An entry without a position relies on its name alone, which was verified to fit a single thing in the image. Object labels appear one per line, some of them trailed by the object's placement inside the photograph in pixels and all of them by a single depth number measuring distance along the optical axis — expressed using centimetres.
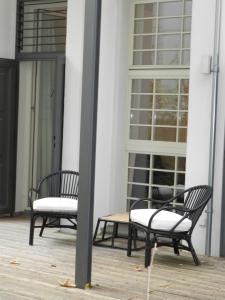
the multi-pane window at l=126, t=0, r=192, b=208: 1274
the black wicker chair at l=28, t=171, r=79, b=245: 1183
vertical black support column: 860
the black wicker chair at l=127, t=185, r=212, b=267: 1042
